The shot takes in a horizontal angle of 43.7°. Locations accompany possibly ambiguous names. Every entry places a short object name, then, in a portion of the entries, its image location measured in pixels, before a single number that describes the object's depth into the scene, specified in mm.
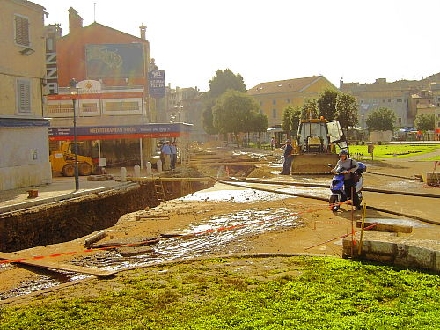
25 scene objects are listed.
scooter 14484
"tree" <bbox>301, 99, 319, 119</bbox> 50112
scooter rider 14367
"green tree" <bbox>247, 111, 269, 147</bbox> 75375
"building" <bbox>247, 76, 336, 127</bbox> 97056
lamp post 22709
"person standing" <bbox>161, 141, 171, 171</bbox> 34844
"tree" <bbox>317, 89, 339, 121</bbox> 48812
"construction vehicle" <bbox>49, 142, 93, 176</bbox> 31781
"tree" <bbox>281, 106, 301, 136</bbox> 61312
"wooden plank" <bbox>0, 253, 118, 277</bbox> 8625
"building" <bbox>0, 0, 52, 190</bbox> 23625
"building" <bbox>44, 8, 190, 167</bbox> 35281
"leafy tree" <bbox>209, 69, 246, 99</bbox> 99500
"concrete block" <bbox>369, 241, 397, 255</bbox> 8008
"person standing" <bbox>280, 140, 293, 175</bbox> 28000
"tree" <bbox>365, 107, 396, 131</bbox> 76812
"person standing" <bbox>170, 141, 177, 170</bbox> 34781
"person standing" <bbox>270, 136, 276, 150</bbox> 62688
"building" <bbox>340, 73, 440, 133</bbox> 110375
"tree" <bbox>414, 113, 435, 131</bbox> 91250
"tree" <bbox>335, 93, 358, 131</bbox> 45719
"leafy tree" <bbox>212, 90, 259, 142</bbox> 75000
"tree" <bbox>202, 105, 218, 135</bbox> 96375
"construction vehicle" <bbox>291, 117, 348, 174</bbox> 27141
